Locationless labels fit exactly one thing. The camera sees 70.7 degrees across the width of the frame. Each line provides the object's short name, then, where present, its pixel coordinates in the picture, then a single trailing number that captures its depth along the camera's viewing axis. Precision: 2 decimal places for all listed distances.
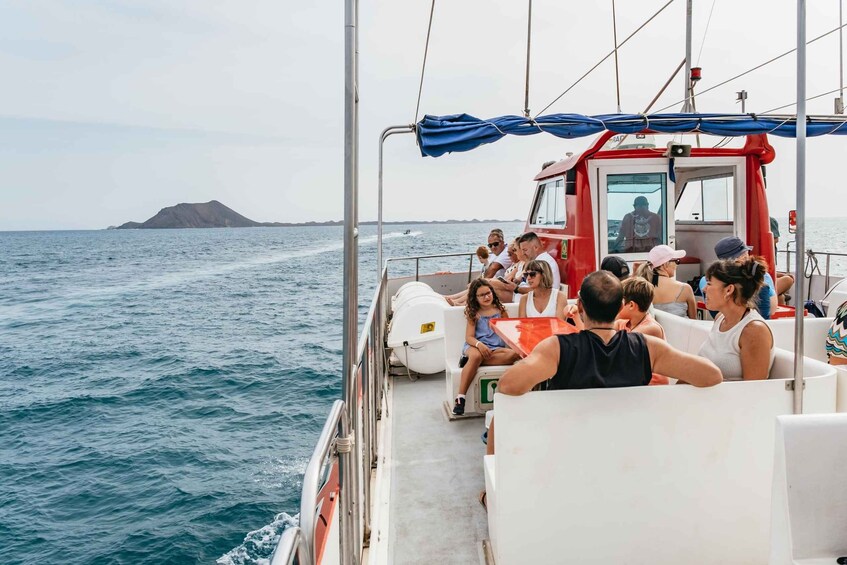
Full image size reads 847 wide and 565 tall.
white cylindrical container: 5.64
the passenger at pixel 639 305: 3.12
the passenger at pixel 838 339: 2.96
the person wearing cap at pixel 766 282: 4.03
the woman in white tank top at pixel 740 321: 2.48
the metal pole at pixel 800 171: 2.08
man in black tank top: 2.19
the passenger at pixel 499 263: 7.13
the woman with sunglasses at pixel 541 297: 4.19
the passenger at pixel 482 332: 4.30
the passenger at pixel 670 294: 4.22
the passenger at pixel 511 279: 5.91
